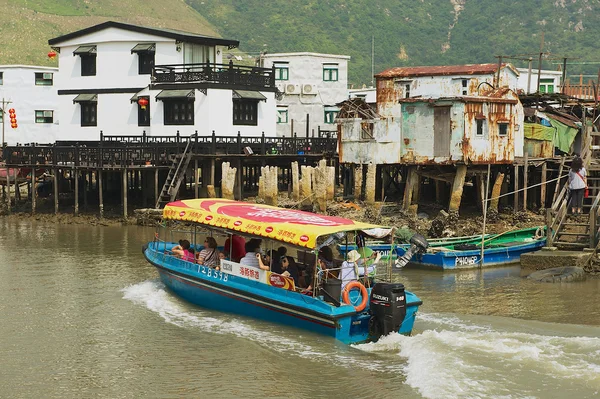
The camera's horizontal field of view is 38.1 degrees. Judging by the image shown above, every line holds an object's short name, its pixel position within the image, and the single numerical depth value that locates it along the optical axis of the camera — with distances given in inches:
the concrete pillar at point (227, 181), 1568.7
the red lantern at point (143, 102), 1775.3
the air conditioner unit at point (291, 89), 2276.1
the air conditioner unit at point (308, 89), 2290.8
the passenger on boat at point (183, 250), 963.8
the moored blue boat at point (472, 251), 1120.8
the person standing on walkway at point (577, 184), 1179.9
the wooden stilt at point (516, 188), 1426.9
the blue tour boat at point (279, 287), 740.6
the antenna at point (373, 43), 3870.6
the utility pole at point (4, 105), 2256.2
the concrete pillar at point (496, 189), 1462.8
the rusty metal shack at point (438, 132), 1453.0
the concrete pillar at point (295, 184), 1589.6
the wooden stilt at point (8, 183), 1690.5
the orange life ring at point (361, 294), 751.1
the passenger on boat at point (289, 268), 813.2
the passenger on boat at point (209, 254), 929.5
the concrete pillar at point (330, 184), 1556.3
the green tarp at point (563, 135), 1566.2
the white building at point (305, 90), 2287.4
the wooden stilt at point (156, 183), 1588.3
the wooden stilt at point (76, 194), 1621.3
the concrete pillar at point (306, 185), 1555.1
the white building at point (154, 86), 1763.0
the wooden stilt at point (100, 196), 1598.7
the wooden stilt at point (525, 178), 1439.5
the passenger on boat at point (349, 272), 774.5
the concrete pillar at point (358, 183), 1576.0
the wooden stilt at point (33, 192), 1660.9
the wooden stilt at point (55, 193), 1653.5
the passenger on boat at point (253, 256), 840.6
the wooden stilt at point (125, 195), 1569.9
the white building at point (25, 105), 2353.6
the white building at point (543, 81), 2271.2
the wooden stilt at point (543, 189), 1452.0
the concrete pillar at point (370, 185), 1537.9
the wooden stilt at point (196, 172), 1576.3
